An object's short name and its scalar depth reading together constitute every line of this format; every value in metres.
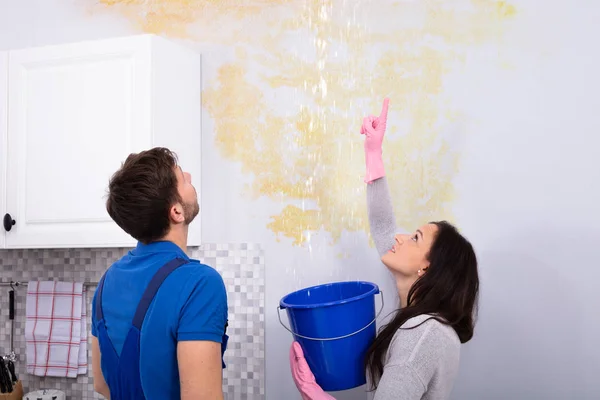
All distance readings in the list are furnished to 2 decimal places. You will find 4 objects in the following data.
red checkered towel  2.55
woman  1.64
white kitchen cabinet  2.19
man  1.42
